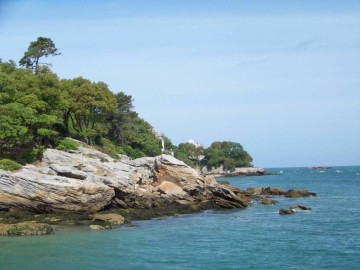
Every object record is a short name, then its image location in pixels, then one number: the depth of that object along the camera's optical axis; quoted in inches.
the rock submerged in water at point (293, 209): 1599.4
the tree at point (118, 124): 2743.6
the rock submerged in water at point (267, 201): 1976.0
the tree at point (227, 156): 5620.1
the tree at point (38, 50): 2404.0
